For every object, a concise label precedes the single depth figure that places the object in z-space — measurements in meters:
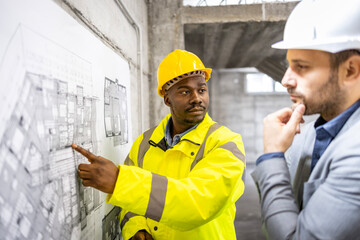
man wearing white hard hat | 0.72
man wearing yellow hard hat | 1.07
